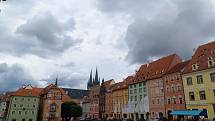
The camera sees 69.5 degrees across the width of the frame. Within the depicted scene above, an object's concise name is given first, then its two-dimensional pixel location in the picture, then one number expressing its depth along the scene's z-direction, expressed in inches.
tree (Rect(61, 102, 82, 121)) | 2382.2
